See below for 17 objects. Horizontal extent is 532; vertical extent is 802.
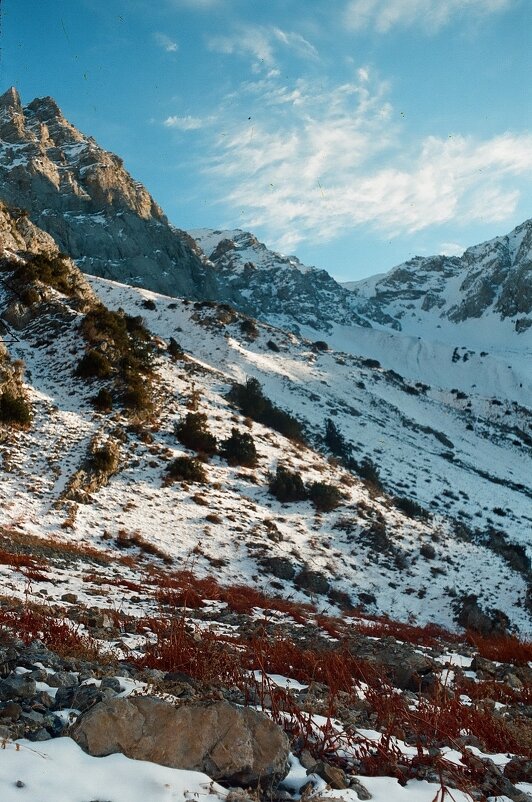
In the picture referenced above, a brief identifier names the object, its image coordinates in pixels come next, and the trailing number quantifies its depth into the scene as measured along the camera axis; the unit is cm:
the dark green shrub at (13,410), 1822
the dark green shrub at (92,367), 2366
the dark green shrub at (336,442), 2952
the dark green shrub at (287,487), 2144
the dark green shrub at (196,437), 2247
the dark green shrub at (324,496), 2158
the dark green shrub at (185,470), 1982
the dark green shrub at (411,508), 2397
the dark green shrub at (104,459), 1797
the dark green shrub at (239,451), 2278
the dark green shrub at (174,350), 3200
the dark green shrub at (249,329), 5017
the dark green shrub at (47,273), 2795
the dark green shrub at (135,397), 2261
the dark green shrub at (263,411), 2888
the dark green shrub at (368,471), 2714
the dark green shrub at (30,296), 2683
